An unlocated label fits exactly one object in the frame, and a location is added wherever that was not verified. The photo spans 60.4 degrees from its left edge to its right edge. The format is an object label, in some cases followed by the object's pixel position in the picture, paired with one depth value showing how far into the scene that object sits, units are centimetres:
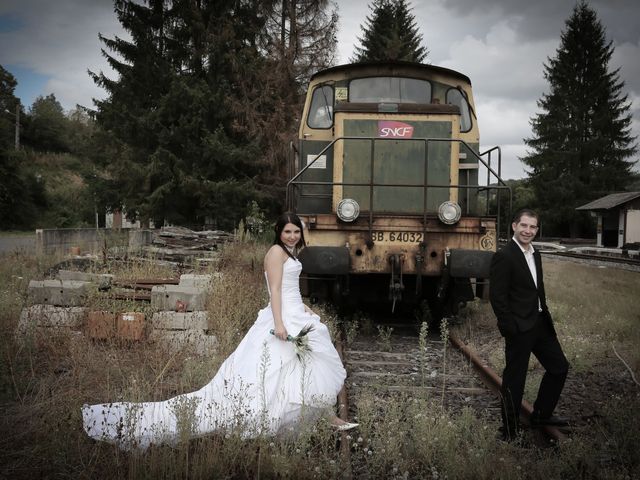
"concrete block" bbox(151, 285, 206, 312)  610
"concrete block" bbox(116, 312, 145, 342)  545
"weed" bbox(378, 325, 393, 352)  634
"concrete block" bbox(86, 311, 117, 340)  541
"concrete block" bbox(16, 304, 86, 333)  543
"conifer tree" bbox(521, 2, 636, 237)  3650
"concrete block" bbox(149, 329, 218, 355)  527
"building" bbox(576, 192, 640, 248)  2680
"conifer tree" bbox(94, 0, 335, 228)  1836
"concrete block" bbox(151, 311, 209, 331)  570
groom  384
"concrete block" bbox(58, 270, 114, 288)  677
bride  328
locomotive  645
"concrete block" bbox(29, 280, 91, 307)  604
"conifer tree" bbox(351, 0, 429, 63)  3625
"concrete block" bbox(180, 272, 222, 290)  672
